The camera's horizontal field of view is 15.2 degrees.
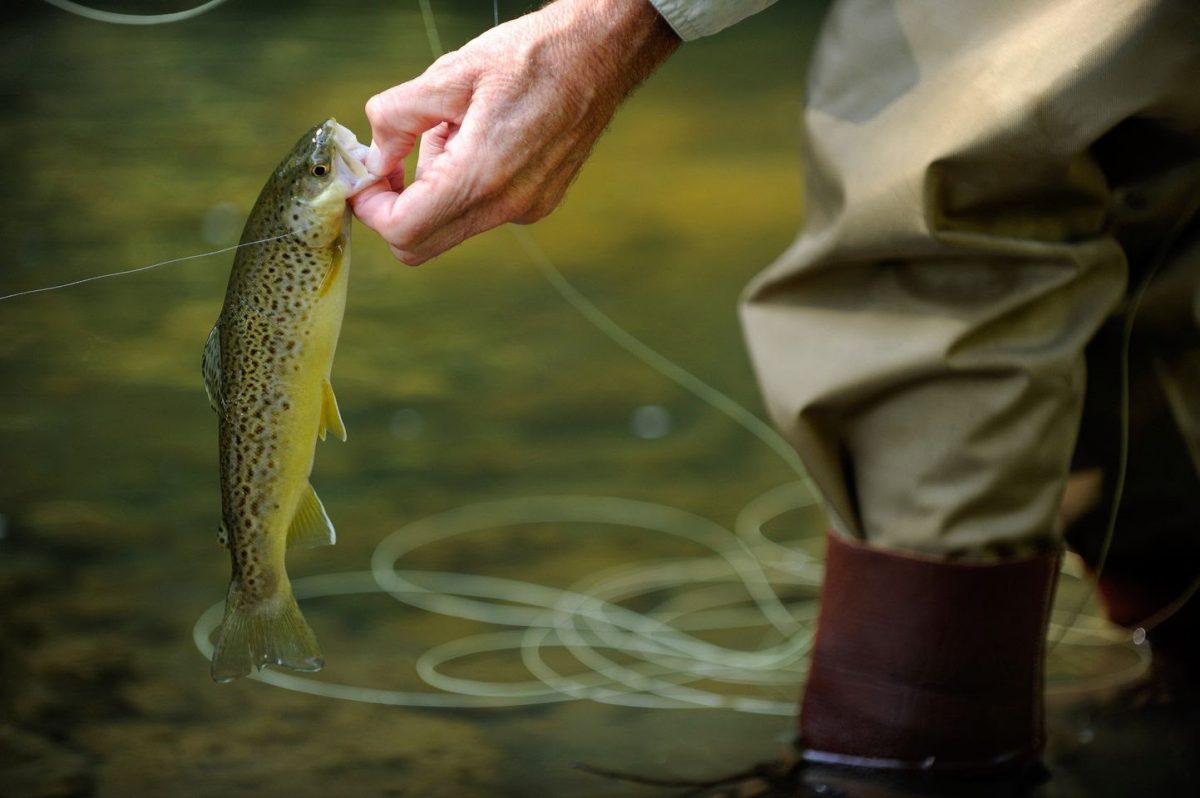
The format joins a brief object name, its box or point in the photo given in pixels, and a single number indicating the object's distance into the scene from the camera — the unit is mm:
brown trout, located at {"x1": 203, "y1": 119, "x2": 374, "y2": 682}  2063
